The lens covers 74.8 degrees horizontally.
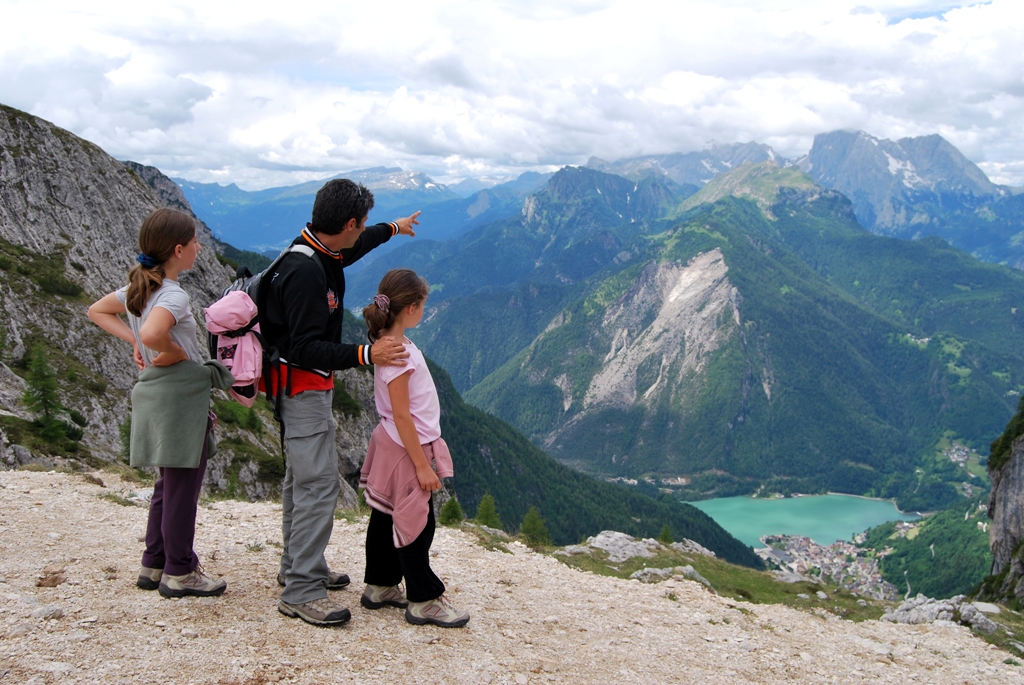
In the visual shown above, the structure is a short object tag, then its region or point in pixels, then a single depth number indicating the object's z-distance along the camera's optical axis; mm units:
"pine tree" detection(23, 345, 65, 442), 25375
